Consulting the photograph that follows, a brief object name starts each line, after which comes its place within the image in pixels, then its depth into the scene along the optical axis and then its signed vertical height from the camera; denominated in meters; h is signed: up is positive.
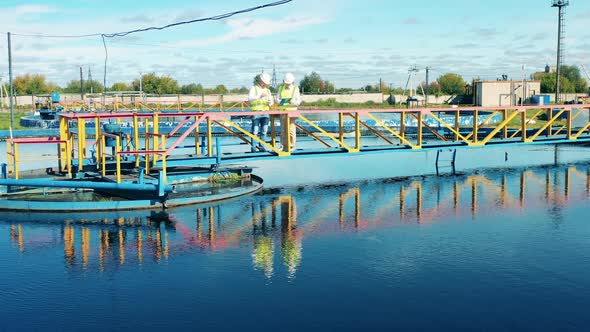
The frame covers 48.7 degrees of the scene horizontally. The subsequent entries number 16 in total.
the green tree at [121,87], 103.69 +4.81
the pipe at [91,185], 13.95 -1.46
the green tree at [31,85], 99.56 +5.00
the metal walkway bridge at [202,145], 15.94 -0.87
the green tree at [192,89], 102.12 +4.42
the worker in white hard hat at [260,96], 17.80 +0.54
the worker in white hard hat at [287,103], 18.02 +0.35
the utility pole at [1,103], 65.12 +1.57
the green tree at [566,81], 76.62 +4.23
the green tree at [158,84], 92.00 +4.61
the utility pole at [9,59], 39.03 +3.49
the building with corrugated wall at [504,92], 54.75 +1.88
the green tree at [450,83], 98.44 +4.97
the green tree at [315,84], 101.12 +4.92
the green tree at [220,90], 102.13 +4.26
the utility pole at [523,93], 53.28 +1.72
